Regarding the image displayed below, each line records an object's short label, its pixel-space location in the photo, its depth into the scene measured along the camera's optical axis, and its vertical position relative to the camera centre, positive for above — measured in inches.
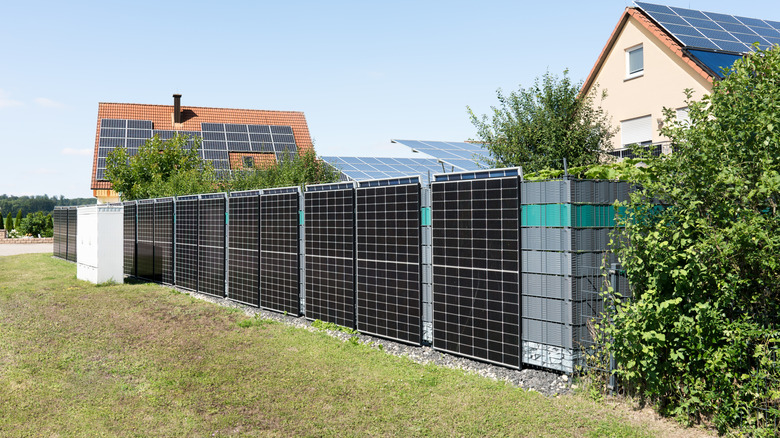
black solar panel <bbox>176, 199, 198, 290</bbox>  612.4 -25.2
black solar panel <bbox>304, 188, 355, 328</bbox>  393.4 -25.9
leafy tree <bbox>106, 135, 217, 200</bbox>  1190.3 +115.8
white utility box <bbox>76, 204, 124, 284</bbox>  684.1 -27.7
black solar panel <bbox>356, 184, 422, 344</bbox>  343.6 -26.7
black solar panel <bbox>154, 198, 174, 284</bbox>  673.0 -23.6
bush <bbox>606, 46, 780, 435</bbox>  193.9 -15.6
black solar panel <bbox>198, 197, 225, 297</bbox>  557.9 -26.7
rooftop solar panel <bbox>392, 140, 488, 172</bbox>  738.2 +93.6
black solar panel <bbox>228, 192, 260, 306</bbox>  502.6 -26.7
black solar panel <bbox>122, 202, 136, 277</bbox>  788.8 -22.7
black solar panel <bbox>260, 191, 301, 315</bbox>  451.5 -26.7
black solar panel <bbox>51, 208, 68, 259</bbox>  1102.6 -19.3
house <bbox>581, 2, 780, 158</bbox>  717.3 +208.6
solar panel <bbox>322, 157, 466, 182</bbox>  789.4 +76.7
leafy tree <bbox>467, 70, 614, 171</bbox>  690.2 +105.7
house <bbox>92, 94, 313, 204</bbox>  1497.3 +253.2
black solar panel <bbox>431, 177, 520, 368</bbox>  286.2 -26.5
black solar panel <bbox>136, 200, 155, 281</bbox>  727.1 -25.9
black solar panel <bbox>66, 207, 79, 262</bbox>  1018.1 -25.0
